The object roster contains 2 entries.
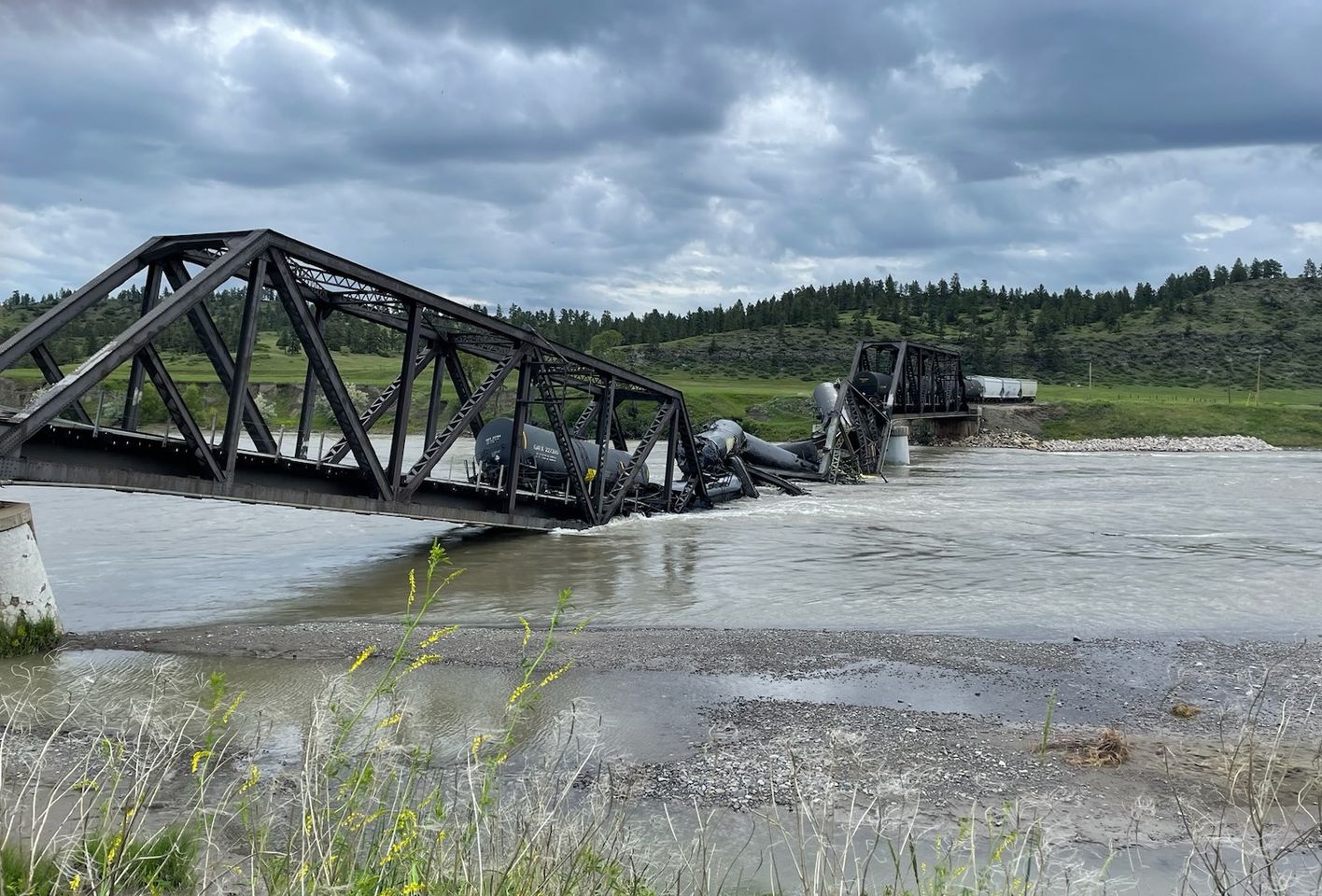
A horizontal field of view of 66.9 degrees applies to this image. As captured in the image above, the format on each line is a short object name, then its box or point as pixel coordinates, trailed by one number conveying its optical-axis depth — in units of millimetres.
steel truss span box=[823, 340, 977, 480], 48969
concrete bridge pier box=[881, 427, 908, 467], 59906
